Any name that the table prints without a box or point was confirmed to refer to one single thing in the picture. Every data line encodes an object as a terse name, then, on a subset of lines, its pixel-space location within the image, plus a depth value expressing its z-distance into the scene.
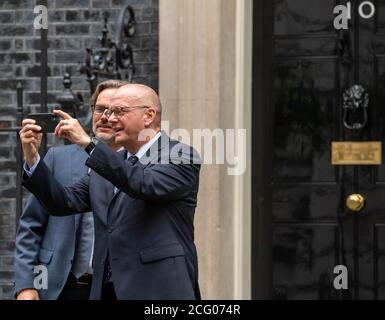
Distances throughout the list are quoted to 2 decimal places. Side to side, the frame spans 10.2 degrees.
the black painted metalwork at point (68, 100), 13.63
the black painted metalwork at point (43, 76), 12.84
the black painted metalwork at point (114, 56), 13.84
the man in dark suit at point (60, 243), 10.75
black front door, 14.02
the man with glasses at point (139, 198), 9.08
